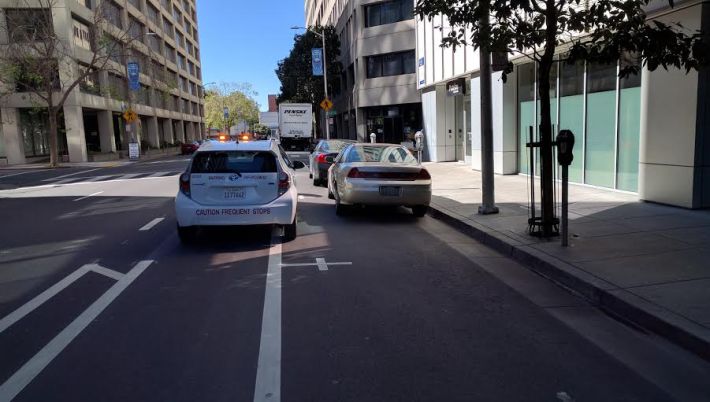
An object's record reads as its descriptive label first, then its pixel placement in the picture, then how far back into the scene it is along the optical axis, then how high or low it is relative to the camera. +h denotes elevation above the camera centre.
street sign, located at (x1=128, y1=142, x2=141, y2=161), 40.34 -0.45
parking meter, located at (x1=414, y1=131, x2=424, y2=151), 21.69 -0.31
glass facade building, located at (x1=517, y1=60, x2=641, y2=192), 11.46 +0.12
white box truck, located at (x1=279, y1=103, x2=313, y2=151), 45.41 +1.25
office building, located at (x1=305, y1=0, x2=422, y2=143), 38.28 +4.57
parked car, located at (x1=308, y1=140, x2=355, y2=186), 17.36 -0.65
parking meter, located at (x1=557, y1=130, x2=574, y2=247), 7.09 -0.41
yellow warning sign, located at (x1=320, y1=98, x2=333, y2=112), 37.53 +2.15
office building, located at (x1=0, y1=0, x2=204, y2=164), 38.66 +4.13
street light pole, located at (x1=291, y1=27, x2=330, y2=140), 45.64 +6.90
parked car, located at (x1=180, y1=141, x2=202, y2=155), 55.12 -0.65
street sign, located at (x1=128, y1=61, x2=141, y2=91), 38.66 +4.82
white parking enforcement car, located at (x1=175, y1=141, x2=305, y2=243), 8.24 -0.76
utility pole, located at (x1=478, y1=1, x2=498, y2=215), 9.98 -0.23
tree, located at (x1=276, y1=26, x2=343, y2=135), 51.62 +6.53
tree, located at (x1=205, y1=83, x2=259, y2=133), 110.50 +6.67
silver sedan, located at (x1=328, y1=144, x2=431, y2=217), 10.47 -0.94
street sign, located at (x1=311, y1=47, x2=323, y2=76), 43.84 +5.86
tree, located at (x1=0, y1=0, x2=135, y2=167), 32.09 +5.68
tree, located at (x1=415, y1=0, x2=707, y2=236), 6.48 +1.17
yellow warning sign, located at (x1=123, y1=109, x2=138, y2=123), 38.91 +2.02
